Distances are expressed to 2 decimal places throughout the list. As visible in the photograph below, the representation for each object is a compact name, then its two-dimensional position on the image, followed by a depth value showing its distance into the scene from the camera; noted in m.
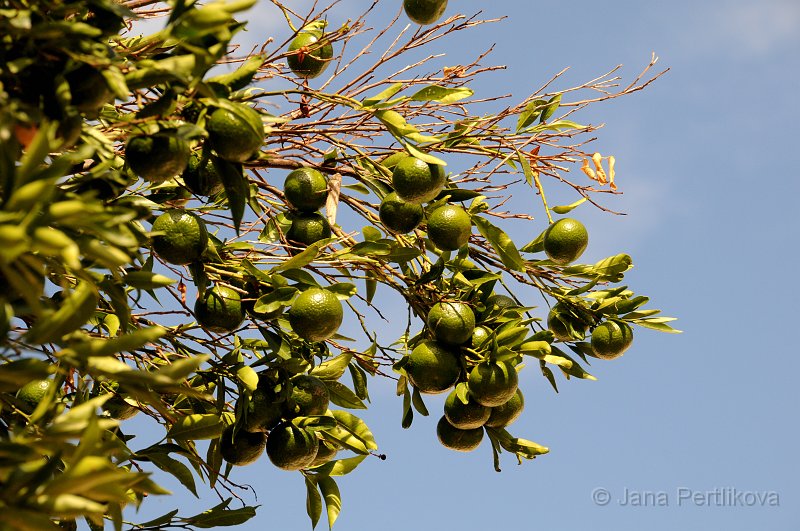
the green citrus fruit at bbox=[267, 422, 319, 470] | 5.73
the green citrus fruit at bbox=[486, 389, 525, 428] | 6.31
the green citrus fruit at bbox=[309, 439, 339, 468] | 5.97
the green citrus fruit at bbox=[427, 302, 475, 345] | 5.88
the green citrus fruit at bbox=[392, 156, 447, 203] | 5.61
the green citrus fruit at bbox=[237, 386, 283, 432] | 5.78
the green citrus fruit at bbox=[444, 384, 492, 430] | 5.98
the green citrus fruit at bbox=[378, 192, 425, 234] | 5.90
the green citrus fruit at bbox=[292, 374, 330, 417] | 5.83
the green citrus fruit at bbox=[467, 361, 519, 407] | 5.68
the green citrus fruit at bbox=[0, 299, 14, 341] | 3.80
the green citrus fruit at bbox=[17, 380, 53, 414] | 6.05
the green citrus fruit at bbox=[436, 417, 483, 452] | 6.44
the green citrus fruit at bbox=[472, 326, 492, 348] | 6.07
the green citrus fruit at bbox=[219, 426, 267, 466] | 5.92
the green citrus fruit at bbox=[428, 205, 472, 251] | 5.82
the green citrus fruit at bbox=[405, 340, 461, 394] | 5.90
